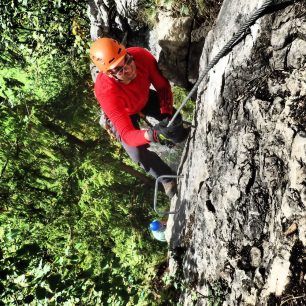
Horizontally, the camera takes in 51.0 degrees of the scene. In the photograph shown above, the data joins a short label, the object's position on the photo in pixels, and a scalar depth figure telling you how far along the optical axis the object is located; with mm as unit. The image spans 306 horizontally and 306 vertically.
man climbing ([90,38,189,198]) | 4297
